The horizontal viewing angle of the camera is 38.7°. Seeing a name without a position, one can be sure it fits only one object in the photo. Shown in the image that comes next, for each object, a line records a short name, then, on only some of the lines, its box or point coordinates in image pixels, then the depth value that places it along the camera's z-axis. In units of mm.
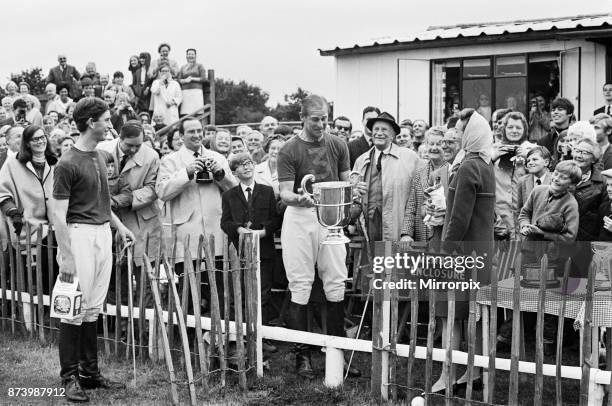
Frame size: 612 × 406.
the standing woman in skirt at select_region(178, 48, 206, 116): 17906
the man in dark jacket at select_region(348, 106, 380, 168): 10211
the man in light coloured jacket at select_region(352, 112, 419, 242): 7641
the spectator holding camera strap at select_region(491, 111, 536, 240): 7910
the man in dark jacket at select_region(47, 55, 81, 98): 19672
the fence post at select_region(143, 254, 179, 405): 6113
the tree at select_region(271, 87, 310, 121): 43147
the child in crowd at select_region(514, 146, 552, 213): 8039
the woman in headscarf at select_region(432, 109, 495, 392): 6168
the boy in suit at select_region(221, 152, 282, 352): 7863
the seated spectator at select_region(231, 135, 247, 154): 9734
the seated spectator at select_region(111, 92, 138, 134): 15416
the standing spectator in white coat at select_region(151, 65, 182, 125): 17281
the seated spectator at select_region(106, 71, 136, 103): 18188
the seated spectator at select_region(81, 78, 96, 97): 18094
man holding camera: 7945
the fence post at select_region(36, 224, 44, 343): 8133
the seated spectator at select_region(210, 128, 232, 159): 10000
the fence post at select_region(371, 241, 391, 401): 6230
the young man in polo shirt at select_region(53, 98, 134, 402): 6293
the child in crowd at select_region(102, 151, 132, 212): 8281
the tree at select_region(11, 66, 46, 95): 40138
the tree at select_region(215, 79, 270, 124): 53062
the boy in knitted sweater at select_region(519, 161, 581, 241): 6965
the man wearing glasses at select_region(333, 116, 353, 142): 12634
